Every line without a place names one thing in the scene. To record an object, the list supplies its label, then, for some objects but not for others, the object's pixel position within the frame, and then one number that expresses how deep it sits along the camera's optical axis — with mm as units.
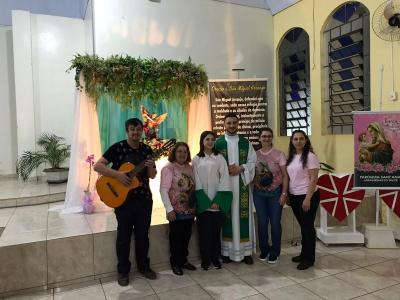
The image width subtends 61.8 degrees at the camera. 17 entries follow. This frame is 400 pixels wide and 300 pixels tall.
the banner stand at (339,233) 3797
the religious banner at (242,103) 4641
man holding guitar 2775
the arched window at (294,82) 5336
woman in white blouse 3043
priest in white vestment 3211
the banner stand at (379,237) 3711
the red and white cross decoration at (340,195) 3791
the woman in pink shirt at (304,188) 3076
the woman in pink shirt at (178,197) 3002
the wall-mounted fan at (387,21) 3744
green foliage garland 4070
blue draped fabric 4250
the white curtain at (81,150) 4137
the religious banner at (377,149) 3521
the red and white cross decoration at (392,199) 3803
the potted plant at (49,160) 5910
